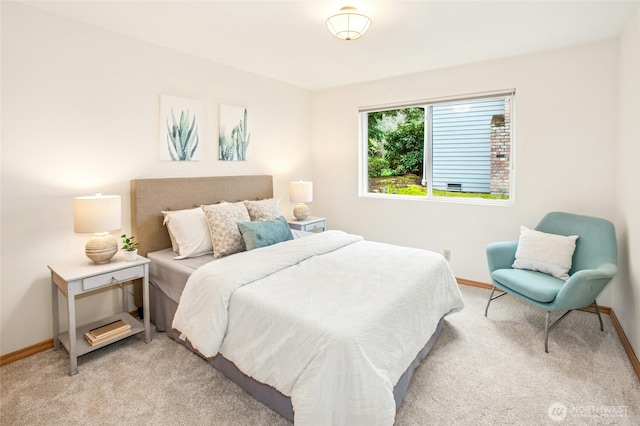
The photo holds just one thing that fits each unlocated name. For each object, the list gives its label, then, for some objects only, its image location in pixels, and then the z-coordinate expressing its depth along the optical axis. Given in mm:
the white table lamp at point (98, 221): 2410
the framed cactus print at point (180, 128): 3230
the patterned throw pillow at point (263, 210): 3389
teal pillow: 2916
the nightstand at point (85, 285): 2287
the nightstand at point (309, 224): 4199
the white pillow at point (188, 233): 2900
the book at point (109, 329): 2518
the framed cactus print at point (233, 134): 3752
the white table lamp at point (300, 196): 4328
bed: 1541
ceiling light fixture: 2346
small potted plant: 2631
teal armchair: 2422
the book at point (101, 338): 2451
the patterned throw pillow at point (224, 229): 2902
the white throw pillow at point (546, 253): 2859
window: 3754
